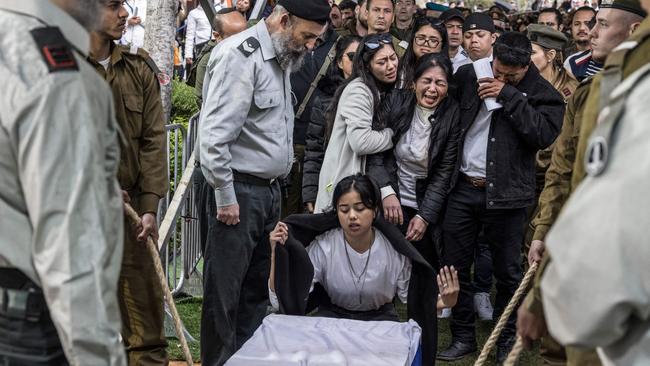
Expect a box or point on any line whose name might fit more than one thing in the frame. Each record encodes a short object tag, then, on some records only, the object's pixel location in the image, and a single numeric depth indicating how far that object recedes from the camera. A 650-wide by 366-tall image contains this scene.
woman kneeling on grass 5.26
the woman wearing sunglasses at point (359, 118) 6.09
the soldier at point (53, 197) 2.12
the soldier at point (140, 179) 4.70
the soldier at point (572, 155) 2.71
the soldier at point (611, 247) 1.89
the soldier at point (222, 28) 7.76
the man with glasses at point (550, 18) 10.16
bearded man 4.89
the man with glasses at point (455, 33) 7.93
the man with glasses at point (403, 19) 8.42
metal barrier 6.55
